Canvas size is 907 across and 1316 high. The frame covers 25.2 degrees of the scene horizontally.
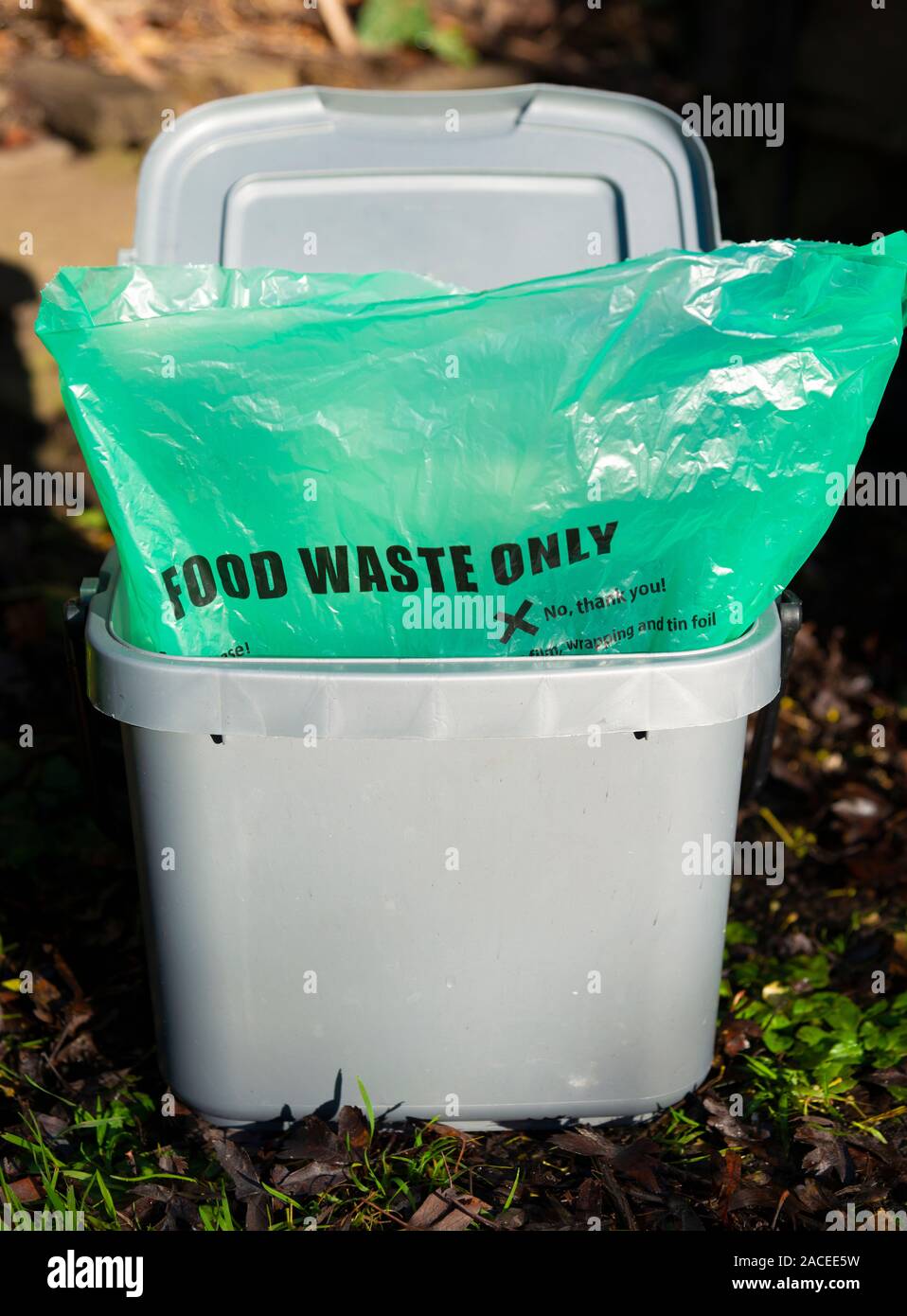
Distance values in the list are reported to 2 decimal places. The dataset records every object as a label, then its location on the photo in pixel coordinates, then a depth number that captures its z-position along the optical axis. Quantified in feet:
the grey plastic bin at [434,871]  2.20
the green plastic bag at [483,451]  2.19
